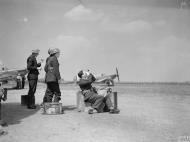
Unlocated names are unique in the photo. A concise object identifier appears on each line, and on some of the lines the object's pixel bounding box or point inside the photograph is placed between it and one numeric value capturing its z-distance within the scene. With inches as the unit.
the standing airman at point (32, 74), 298.0
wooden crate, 264.9
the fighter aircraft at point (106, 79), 1019.5
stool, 286.7
